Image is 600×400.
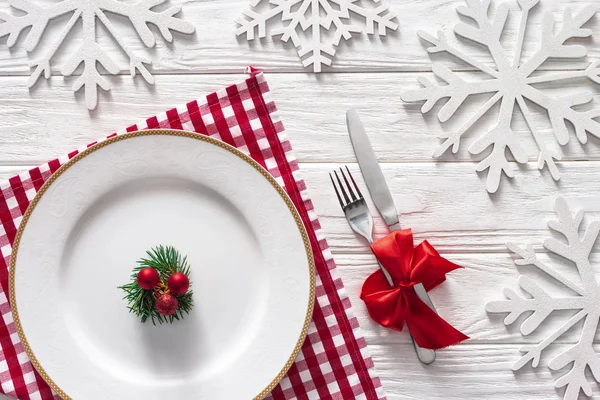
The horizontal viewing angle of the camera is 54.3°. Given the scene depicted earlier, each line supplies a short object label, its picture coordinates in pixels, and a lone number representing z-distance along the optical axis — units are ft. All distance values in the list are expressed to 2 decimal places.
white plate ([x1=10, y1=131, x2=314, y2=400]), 3.01
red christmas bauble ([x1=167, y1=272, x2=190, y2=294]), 2.83
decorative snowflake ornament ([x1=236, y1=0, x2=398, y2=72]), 3.29
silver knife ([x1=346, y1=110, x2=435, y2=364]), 3.22
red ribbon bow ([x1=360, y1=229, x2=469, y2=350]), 3.10
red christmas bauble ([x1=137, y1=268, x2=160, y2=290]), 2.80
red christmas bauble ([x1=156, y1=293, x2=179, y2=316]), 2.82
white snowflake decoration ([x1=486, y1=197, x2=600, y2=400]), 3.27
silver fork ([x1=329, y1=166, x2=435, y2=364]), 3.22
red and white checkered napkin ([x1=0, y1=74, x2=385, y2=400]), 3.18
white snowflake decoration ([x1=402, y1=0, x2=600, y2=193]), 3.31
